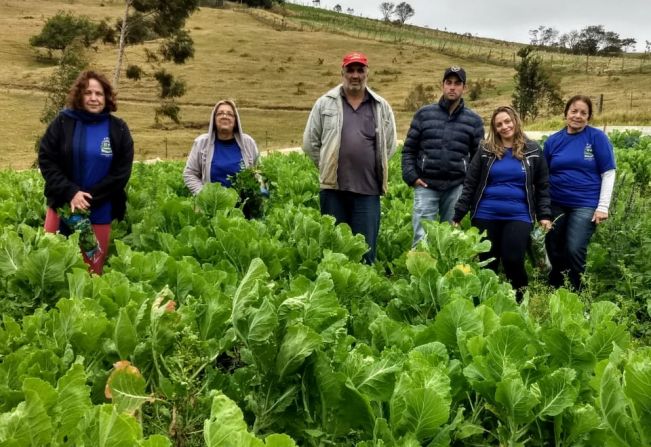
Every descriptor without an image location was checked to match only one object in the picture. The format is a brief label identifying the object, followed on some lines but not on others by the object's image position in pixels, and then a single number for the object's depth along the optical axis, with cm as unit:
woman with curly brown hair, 467
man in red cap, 537
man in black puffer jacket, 589
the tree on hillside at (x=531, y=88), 3825
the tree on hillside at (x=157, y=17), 3259
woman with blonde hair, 534
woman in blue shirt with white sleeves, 564
